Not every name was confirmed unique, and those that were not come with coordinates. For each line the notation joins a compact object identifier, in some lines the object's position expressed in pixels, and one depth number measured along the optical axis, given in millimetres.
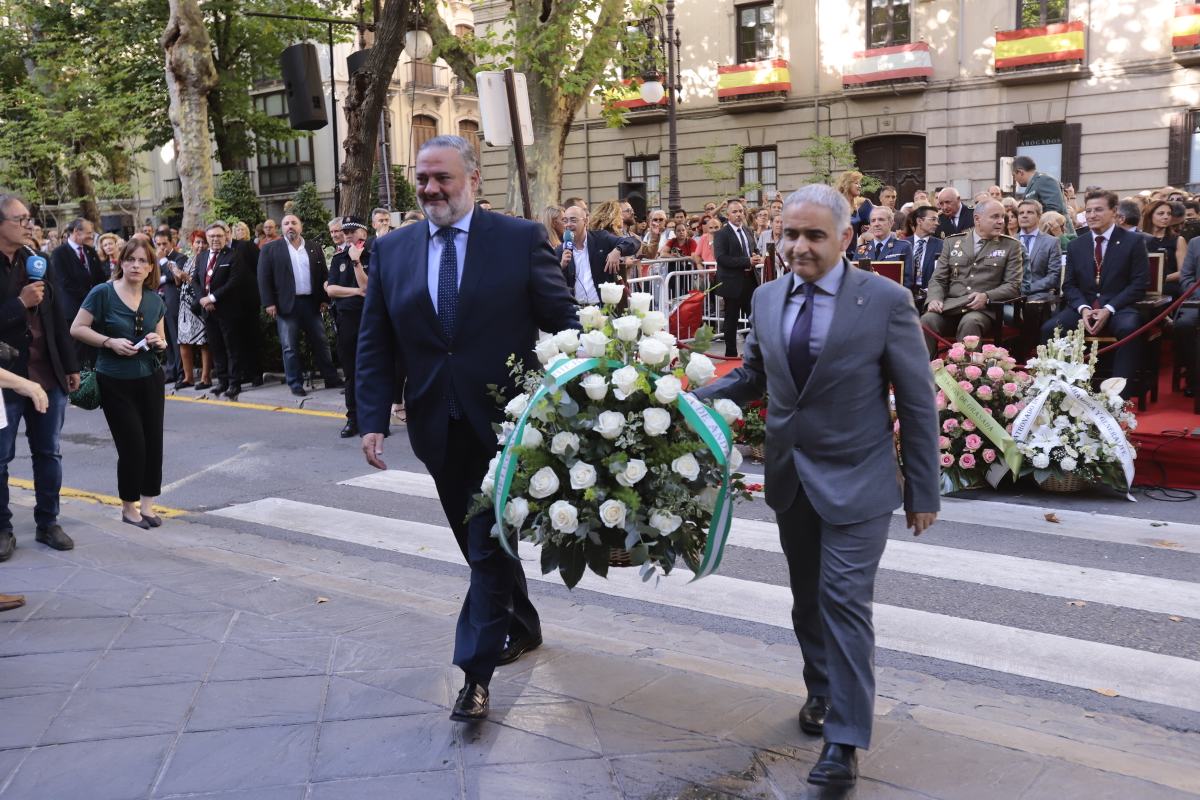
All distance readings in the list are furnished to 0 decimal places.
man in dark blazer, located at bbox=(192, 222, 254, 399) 14383
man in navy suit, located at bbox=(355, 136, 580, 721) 4191
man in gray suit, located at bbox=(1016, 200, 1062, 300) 10891
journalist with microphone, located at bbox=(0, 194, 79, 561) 6883
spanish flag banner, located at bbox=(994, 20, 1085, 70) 24984
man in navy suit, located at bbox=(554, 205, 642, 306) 11508
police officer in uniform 11984
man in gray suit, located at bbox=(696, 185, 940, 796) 3629
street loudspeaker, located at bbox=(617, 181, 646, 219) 26141
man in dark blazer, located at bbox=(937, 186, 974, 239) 12336
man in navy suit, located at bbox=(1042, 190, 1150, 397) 9844
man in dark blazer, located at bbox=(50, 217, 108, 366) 14180
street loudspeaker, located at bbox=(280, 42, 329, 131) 15156
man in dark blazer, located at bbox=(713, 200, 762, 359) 14578
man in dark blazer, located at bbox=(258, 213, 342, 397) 13617
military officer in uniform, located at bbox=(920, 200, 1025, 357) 10461
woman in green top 7465
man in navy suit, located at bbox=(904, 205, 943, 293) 11758
